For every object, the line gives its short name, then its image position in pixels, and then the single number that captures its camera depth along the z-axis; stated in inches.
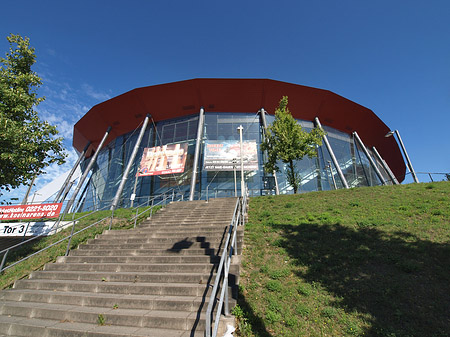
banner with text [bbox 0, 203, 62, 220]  467.2
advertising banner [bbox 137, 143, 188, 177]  842.7
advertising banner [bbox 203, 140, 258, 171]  805.9
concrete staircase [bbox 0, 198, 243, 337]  152.9
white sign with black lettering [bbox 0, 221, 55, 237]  430.0
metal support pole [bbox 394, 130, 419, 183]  601.4
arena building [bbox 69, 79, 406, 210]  851.4
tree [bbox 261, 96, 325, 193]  636.7
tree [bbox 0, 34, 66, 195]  334.3
